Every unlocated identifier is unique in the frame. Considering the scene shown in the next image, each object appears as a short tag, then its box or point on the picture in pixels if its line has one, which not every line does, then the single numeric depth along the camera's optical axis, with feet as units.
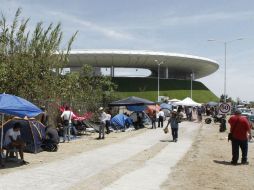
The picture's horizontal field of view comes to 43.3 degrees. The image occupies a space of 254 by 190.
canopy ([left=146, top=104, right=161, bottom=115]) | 82.43
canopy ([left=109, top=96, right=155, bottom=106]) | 71.10
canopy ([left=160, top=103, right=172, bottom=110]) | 112.92
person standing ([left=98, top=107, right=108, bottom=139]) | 51.61
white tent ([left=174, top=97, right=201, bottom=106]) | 111.72
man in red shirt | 32.71
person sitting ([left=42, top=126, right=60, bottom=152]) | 37.25
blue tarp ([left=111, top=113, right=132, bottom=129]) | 67.22
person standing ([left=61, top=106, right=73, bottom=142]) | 47.54
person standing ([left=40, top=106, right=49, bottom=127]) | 42.26
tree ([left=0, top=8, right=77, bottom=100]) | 47.24
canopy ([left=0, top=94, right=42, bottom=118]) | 28.76
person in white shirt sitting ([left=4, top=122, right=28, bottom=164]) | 29.97
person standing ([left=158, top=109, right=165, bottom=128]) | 75.63
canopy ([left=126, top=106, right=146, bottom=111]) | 78.04
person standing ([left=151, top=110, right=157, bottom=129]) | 74.42
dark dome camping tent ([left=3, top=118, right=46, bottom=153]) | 34.28
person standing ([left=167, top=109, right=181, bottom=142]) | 49.04
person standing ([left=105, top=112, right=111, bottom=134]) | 58.37
